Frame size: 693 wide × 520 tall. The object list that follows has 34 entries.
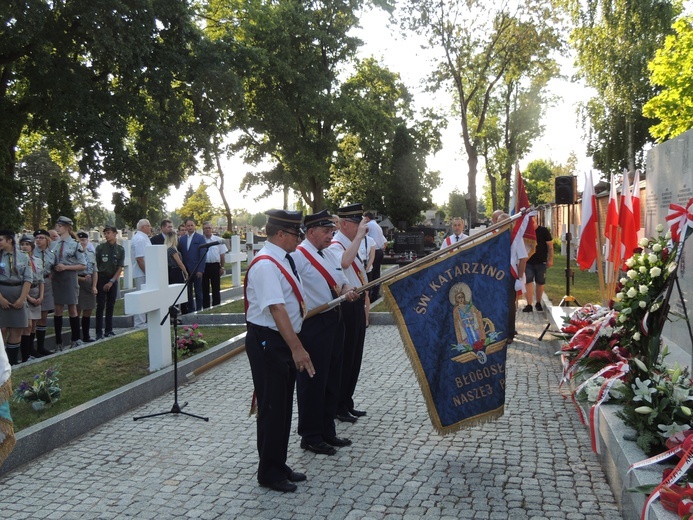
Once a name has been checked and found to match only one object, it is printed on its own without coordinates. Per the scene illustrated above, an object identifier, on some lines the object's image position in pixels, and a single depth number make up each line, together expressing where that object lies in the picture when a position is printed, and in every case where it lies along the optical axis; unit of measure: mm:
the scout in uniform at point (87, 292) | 11297
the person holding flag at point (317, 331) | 5824
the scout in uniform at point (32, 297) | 9562
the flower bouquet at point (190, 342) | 9672
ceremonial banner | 5457
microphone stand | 6957
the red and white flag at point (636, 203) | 9219
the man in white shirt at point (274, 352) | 4914
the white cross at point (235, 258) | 19484
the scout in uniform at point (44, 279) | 10391
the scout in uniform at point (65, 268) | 10766
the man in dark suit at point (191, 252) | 13875
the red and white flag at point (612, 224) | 10016
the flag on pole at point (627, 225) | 9062
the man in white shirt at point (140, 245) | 11953
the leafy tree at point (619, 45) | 29453
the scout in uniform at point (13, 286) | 8875
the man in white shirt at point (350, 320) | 6719
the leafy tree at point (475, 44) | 28141
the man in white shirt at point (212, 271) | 14828
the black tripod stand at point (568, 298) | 10839
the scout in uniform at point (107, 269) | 11406
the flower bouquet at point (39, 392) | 6961
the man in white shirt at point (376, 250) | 13648
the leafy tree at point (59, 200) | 35562
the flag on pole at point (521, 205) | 7902
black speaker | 13016
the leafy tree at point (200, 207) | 71375
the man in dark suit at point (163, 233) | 12875
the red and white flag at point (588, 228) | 10102
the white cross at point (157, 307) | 8680
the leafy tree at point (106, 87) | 20734
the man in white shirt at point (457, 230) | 11172
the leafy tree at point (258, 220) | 103250
